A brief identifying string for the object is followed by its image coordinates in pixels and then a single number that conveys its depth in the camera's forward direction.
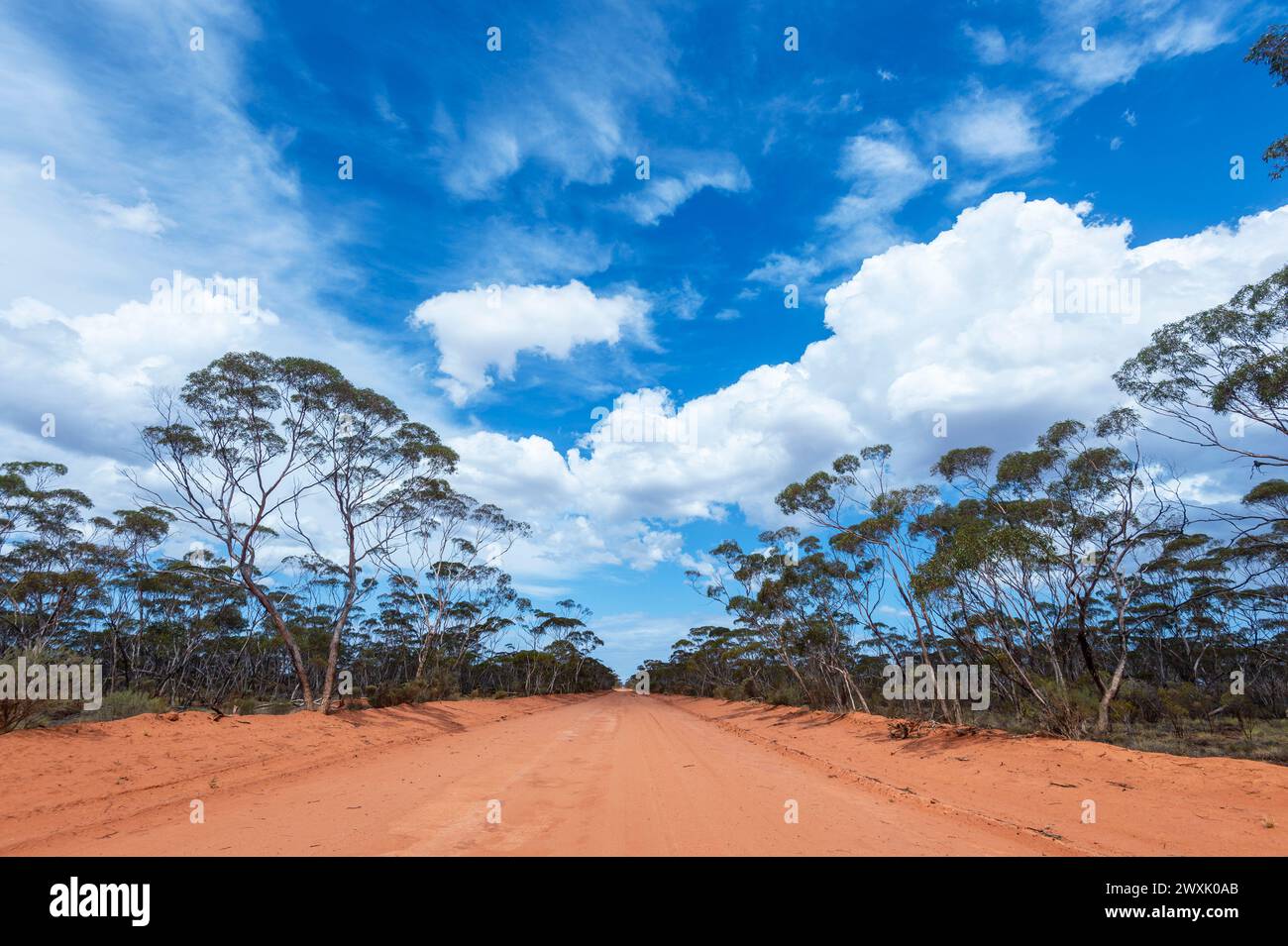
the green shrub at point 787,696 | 32.66
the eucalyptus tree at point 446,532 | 26.53
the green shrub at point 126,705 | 13.67
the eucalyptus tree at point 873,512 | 19.95
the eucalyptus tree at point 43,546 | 25.00
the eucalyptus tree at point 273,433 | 18.14
